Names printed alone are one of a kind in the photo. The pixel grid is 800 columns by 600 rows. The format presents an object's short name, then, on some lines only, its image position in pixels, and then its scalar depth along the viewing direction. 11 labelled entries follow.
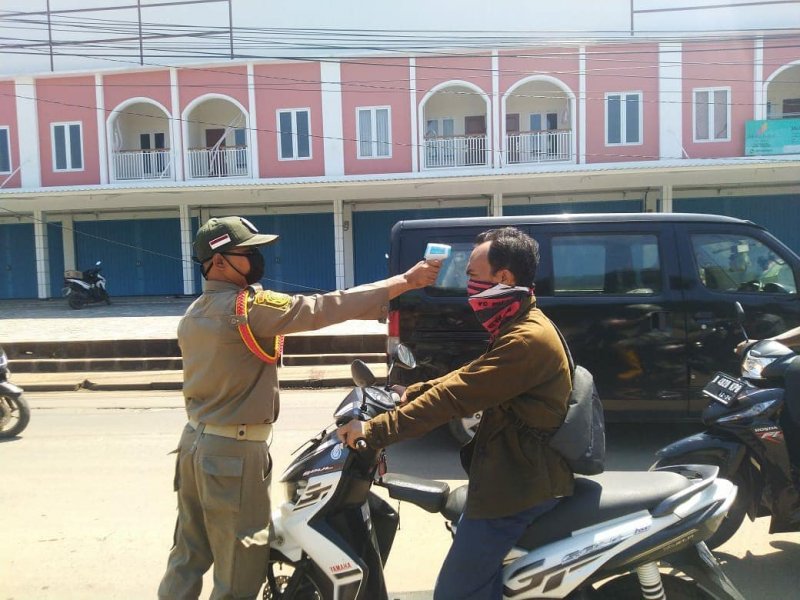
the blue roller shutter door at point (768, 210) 20.44
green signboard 18.06
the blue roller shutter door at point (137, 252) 22.88
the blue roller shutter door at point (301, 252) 22.33
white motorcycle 2.08
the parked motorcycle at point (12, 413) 6.61
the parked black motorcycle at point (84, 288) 19.48
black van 5.21
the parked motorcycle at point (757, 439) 3.23
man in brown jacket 2.03
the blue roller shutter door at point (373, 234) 21.95
